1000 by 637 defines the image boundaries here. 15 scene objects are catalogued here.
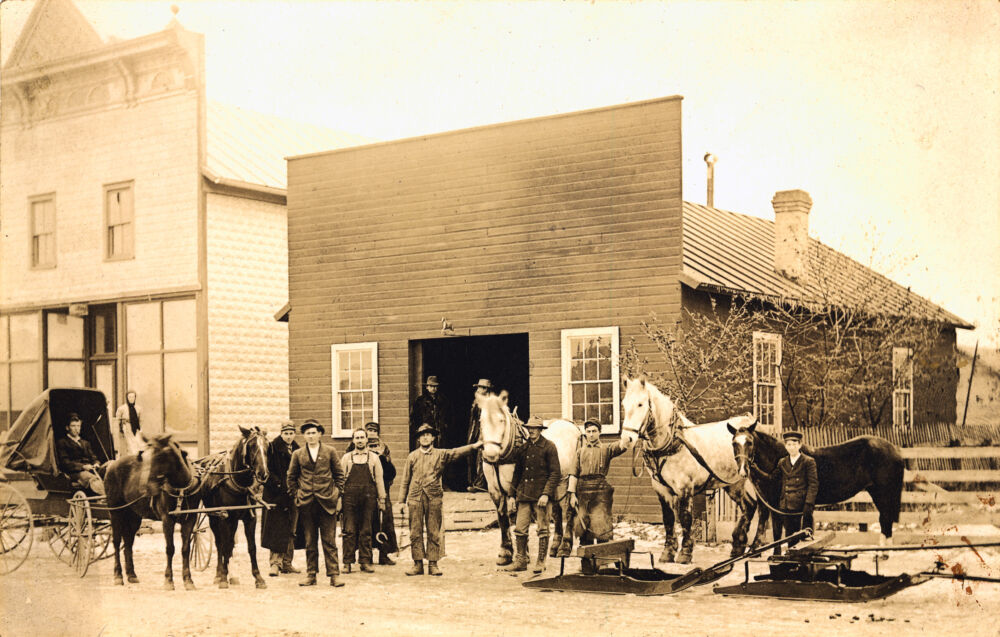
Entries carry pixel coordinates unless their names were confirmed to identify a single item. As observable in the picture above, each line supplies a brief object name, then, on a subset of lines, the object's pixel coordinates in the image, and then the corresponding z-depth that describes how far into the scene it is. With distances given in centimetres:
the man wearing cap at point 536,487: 1418
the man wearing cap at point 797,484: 1273
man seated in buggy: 1594
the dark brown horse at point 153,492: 1391
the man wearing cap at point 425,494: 1440
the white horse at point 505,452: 1442
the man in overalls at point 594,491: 1444
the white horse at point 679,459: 1392
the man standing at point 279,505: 1473
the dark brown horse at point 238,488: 1391
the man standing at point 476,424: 1488
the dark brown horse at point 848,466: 1272
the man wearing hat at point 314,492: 1392
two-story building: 2386
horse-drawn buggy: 1541
